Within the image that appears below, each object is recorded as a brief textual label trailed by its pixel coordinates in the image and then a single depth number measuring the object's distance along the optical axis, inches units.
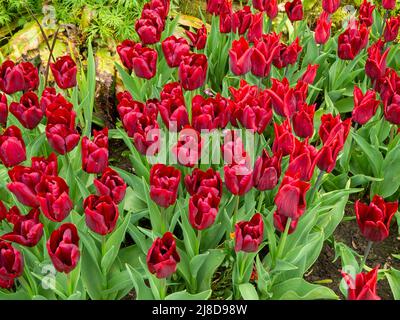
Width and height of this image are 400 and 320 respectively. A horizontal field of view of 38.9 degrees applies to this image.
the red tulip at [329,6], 114.5
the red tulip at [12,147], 70.4
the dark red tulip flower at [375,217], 62.6
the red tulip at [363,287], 52.9
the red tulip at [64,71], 86.8
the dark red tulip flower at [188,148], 68.7
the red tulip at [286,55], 96.6
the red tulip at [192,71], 84.5
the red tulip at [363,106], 80.7
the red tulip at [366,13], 113.7
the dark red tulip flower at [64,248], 57.7
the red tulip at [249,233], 62.1
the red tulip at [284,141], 69.9
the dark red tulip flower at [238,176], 64.7
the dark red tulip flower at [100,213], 61.2
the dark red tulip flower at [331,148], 66.3
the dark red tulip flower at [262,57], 85.0
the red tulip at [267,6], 110.7
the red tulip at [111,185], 64.7
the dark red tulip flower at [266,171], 66.7
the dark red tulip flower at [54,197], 62.1
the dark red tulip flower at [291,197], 60.1
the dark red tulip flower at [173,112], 75.3
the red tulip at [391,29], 109.0
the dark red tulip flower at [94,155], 68.9
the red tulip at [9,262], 58.9
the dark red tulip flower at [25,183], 63.5
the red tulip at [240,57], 86.0
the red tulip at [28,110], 78.1
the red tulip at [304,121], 74.5
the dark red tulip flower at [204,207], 62.2
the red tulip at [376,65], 92.4
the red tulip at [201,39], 103.3
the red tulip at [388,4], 116.3
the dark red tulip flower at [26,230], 60.8
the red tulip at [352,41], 99.7
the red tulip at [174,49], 90.8
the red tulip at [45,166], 67.0
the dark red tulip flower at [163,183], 65.2
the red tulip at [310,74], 92.4
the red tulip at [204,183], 62.6
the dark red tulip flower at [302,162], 64.5
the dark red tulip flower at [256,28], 101.5
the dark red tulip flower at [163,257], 57.6
